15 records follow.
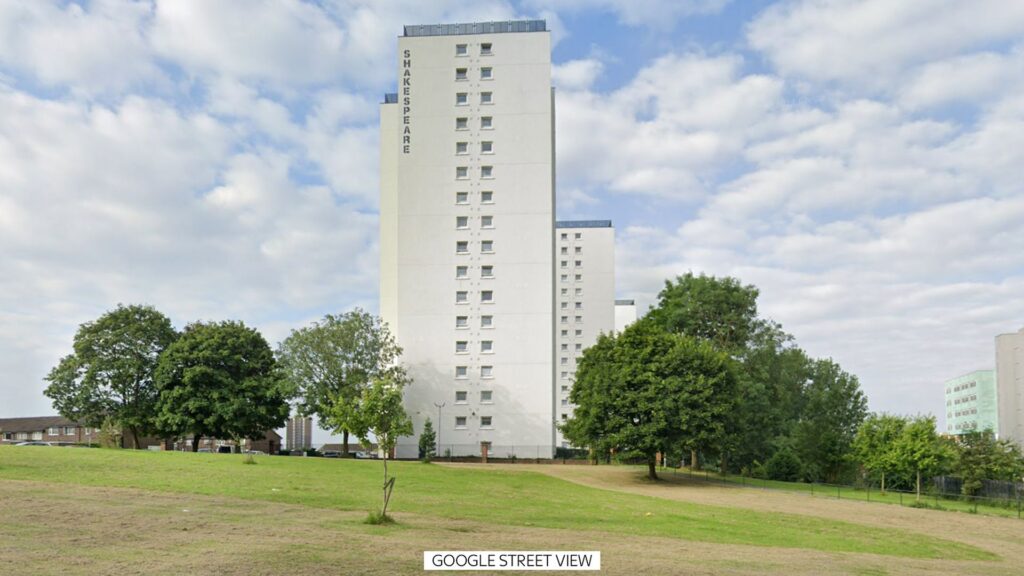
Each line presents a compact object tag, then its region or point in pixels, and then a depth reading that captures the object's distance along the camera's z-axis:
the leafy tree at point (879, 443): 58.91
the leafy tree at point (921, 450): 57.06
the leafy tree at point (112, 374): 72.69
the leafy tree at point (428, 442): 73.19
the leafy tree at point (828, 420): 79.38
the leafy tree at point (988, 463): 58.47
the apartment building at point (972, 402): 159.88
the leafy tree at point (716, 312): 76.25
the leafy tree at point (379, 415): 26.80
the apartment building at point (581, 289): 170.25
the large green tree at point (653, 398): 54.22
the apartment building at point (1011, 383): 82.56
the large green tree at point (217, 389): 69.12
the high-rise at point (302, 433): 139.26
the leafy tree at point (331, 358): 70.94
